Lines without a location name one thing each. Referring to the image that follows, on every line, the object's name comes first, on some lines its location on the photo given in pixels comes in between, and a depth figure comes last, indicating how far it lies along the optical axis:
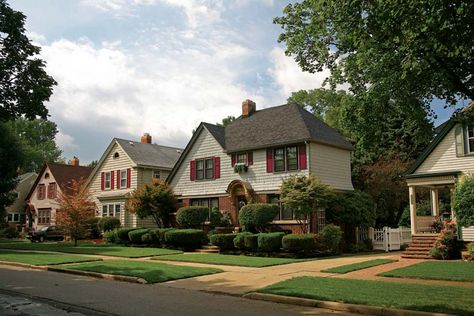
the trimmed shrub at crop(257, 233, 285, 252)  22.67
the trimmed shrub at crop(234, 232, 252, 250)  23.69
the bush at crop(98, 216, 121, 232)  37.06
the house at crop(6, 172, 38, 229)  54.97
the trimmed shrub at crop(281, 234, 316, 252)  21.83
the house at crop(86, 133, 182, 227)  38.28
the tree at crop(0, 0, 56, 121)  17.47
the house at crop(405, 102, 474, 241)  21.16
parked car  40.41
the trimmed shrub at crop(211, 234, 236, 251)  24.58
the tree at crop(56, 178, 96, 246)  29.97
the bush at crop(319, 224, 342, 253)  22.97
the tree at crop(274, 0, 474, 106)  10.23
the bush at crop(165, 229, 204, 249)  26.67
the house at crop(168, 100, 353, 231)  26.88
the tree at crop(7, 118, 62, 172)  82.06
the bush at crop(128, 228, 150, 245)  29.92
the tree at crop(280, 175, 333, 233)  23.08
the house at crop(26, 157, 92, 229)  47.69
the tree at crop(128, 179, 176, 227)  31.52
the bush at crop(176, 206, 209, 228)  29.41
